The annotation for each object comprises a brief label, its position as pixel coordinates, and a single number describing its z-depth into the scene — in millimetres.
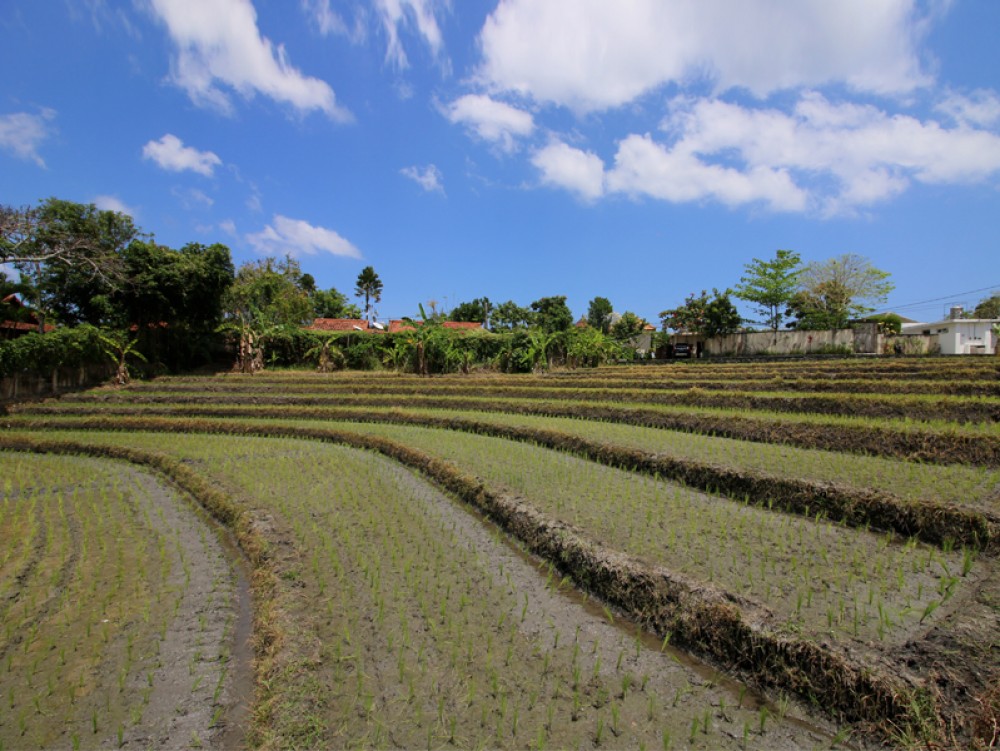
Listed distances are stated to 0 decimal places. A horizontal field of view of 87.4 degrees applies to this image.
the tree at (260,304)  25562
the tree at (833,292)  37969
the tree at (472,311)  60125
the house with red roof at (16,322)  23906
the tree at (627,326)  39481
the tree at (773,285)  37000
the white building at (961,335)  27453
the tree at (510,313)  52750
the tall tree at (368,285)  63406
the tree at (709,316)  33156
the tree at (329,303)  47688
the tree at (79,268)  17328
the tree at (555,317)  32188
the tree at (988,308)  48281
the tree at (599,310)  62125
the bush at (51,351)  17438
